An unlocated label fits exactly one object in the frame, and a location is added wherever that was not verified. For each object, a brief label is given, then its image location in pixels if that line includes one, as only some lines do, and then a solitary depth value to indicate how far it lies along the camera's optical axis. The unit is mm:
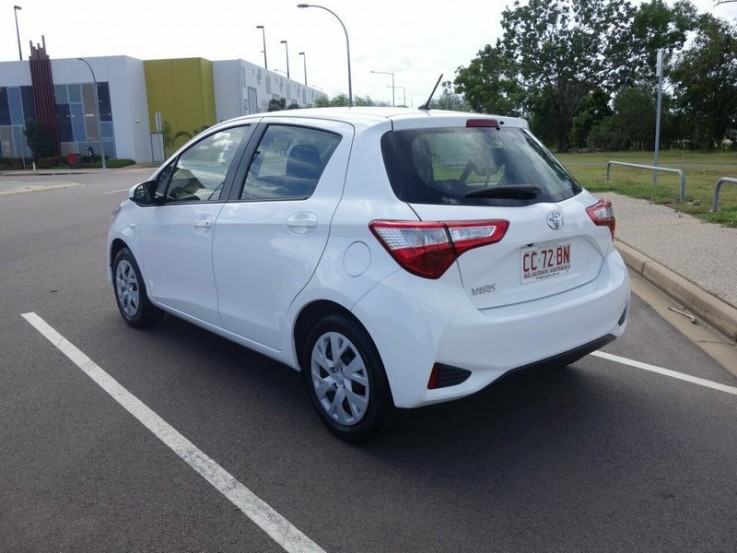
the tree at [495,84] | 48281
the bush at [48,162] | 50688
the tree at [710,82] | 37969
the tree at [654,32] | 45938
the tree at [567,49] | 45938
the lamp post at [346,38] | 32812
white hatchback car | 3258
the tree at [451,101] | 59881
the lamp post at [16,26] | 65206
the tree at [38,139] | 50531
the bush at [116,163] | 50062
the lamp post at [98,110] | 48394
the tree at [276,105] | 56212
